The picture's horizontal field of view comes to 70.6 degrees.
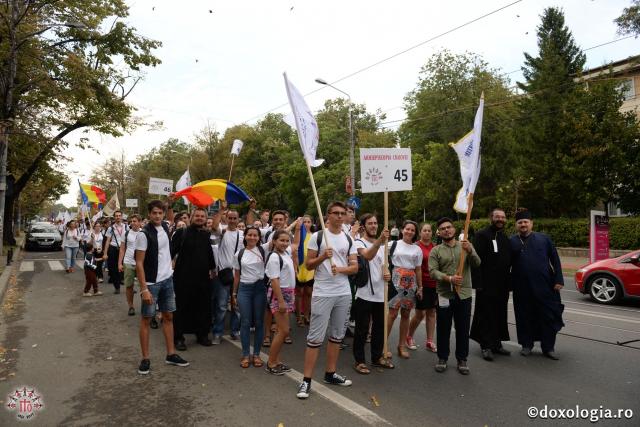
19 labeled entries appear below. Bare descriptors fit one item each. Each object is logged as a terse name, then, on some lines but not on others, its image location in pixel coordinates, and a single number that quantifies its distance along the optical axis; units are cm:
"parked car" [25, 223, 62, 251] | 2528
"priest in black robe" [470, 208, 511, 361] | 582
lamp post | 2427
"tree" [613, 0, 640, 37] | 1869
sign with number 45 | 550
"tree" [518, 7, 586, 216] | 2184
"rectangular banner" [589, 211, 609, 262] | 1389
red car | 957
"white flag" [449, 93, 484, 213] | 536
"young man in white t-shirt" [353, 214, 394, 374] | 519
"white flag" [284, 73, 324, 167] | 519
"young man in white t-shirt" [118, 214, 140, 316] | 803
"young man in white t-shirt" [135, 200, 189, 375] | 515
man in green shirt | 523
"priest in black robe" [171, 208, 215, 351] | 633
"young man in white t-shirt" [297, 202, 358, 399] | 453
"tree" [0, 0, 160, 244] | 1623
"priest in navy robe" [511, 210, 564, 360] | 581
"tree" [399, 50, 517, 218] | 2883
